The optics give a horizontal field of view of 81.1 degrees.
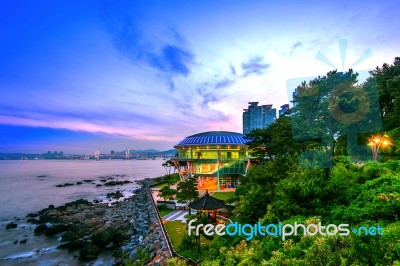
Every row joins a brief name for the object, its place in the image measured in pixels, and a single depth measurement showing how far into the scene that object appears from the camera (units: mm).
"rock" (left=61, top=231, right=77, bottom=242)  21484
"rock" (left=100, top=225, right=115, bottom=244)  19172
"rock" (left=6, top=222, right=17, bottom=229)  26372
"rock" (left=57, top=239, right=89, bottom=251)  19647
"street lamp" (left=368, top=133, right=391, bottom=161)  20477
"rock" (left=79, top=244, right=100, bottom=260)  17403
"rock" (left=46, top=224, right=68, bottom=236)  23881
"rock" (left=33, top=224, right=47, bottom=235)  24522
